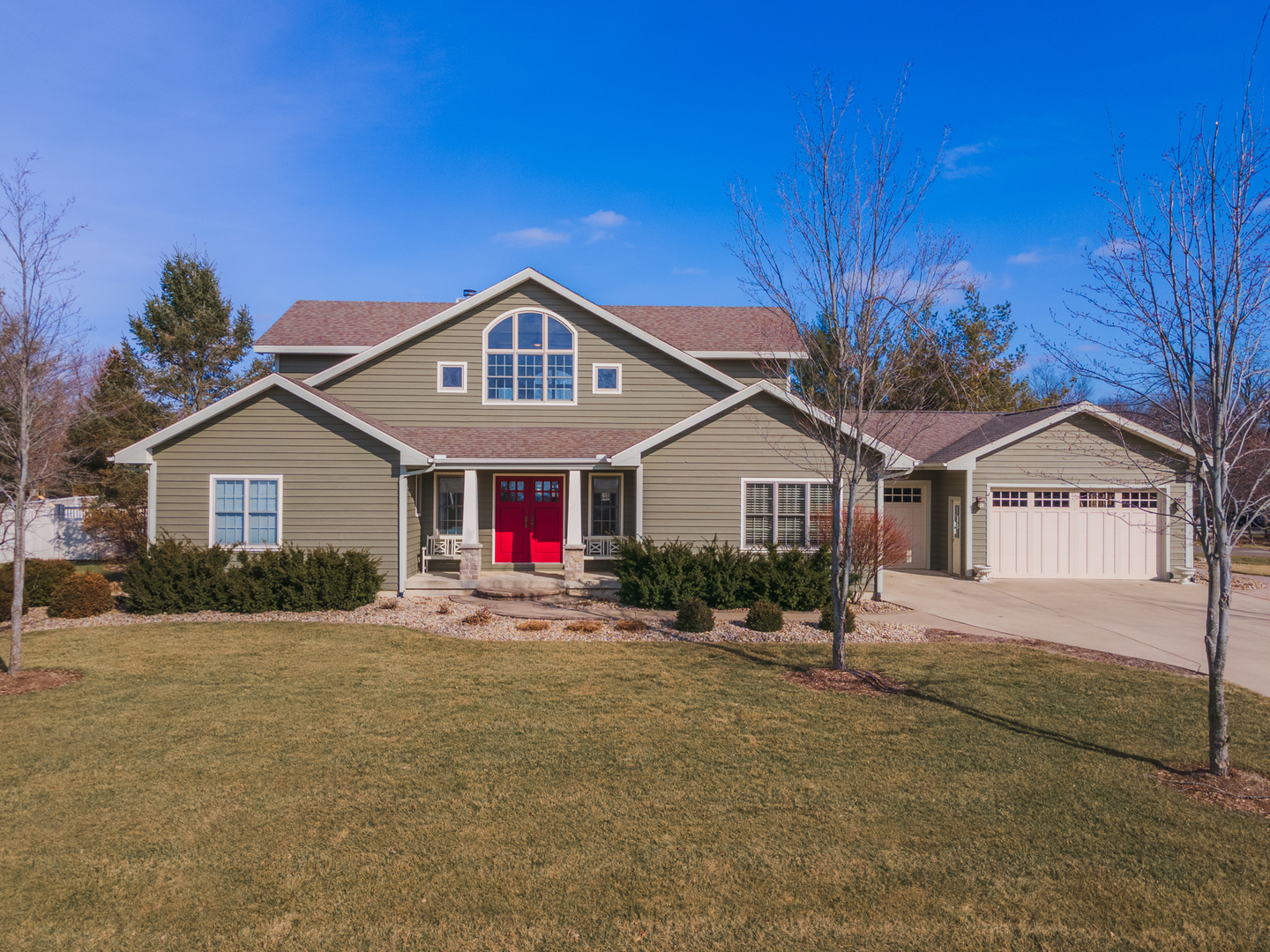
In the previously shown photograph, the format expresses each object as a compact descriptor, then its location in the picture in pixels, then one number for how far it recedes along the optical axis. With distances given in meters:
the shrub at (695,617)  10.95
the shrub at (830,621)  10.49
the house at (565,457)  13.84
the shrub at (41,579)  12.46
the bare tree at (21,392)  8.15
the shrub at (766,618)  10.92
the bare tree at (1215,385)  5.49
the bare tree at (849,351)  8.49
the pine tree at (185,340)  28.23
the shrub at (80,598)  11.97
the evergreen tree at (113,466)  21.88
